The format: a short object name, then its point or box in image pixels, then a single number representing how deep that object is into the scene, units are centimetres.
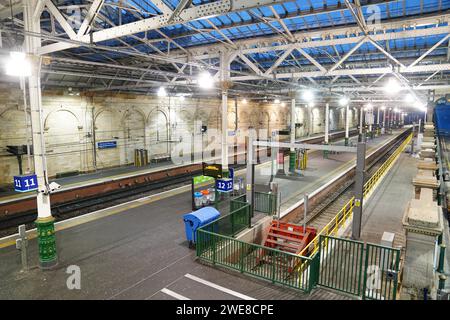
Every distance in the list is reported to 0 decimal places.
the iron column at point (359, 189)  1057
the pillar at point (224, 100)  1272
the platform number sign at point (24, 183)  757
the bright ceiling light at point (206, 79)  1239
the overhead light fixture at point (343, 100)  2683
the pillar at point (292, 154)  2178
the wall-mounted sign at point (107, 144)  2058
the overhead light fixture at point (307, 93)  1937
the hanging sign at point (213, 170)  1371
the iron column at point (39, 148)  756
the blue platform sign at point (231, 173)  1473
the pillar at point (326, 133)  2773
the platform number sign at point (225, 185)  1266
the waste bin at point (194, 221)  930
